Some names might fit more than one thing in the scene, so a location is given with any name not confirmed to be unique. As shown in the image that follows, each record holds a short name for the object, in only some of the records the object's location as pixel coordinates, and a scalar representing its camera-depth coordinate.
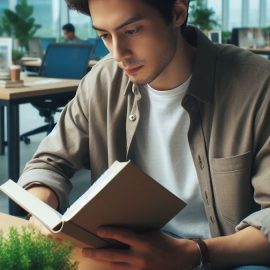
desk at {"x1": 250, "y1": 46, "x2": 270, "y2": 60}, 7.91
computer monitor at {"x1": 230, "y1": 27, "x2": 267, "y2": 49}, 8.58
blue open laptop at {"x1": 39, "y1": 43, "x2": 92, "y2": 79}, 4.13
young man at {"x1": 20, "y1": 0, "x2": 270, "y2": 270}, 1.11
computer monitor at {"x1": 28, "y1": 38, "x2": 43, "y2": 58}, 7.77
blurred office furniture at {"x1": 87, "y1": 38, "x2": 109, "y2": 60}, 6.64
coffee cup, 2.98
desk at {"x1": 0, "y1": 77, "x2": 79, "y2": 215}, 2.65
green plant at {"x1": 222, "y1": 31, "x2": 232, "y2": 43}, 8.92
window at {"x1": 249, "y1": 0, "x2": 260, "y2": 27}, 13.18
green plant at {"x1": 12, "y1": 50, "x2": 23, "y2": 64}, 5.16
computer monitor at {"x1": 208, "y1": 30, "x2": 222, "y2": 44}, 7.88
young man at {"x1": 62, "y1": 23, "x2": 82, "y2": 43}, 8.25
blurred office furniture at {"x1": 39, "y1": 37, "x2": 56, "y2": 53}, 8.28
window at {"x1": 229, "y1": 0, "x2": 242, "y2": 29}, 13.04
